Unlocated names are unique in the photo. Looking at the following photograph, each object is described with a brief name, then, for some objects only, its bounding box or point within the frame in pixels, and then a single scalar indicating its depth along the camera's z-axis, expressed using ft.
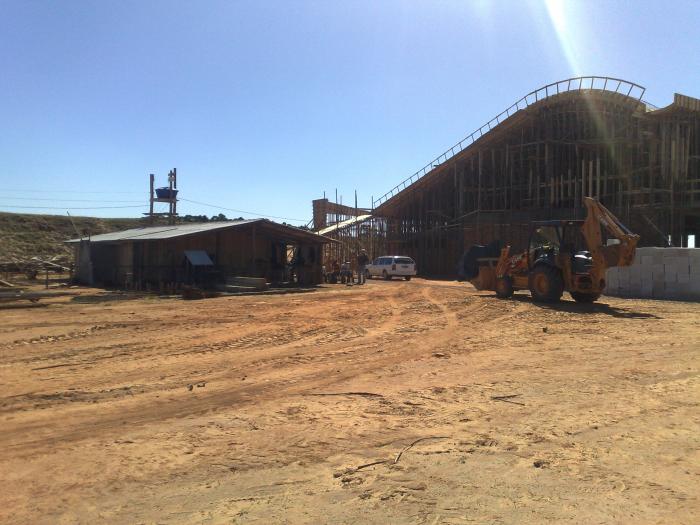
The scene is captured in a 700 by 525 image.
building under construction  109.50
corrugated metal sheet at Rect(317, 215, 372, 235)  161.27
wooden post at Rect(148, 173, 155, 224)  149.81
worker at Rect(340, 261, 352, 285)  109.09
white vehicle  123.85
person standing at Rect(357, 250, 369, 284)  103.46
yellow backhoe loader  55.52
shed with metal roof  89.86
